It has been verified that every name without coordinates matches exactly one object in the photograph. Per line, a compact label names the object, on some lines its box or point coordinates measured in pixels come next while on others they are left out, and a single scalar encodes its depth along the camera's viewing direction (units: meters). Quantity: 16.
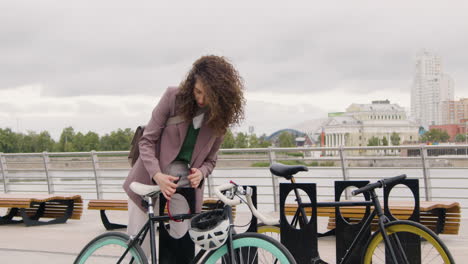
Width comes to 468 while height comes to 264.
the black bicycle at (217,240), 3.38
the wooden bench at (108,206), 9.40
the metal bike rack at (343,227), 4.44
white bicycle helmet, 3.38
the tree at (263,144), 84.15
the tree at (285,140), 132.38
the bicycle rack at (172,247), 3.89
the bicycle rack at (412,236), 4.03
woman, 3.60
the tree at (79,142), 62.88
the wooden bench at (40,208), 10.19
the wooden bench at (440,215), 7.41
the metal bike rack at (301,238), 4.19
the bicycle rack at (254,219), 3.98
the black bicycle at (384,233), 3.93
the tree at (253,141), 73.50
